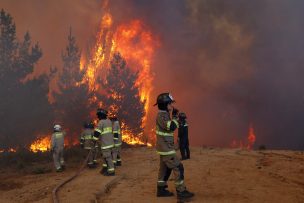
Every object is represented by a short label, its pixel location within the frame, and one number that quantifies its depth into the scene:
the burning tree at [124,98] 38.53
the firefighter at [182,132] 17.39
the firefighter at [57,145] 16.06
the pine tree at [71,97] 36.06
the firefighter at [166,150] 8.82
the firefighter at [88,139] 16.62
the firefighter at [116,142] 15.25
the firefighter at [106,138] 13.16
